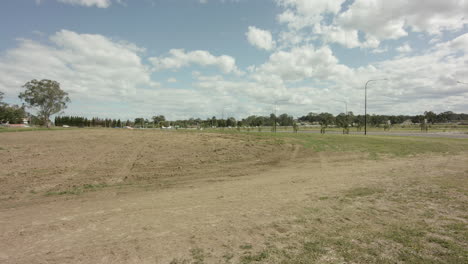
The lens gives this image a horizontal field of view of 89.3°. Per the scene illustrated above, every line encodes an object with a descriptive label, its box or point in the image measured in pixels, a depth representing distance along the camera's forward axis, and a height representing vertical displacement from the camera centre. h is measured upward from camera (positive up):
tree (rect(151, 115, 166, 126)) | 118.18 +3.73
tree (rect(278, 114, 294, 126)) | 154.38 +3.55
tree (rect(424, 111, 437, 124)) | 120.62 +4.75
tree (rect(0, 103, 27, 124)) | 83.43 +4.32
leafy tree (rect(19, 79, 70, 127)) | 64.12 +7.94
